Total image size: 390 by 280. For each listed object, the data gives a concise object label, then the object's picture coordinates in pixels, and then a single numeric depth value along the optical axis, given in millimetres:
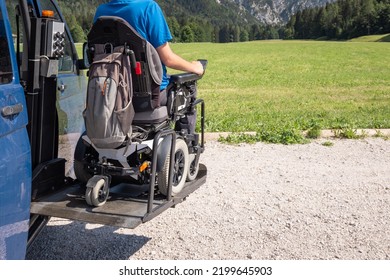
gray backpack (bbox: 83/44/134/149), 3488
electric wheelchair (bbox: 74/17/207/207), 3652
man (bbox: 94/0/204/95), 3797
